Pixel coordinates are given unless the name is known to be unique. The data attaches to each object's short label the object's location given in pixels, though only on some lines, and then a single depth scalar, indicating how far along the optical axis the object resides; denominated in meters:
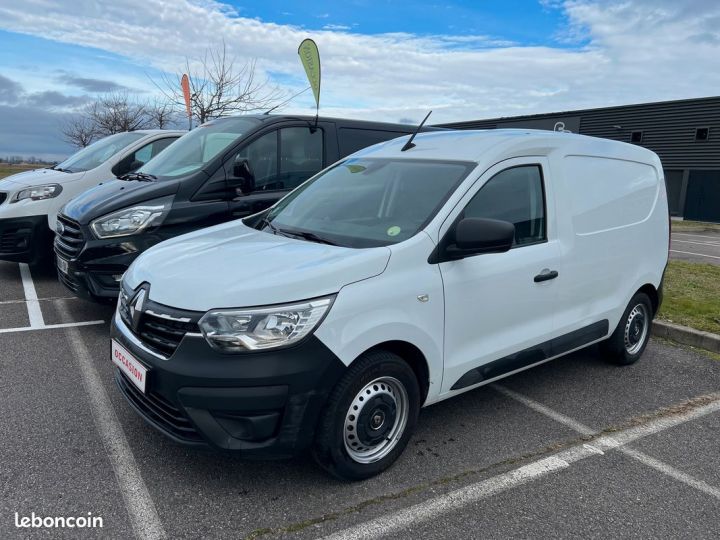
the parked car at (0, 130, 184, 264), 6.75
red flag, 15.60
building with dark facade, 26.12
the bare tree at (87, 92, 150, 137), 23.75
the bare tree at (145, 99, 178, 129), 22.30
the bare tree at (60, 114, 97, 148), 26.77
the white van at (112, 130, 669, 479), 2.61
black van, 4.99
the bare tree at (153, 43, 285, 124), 18.22
